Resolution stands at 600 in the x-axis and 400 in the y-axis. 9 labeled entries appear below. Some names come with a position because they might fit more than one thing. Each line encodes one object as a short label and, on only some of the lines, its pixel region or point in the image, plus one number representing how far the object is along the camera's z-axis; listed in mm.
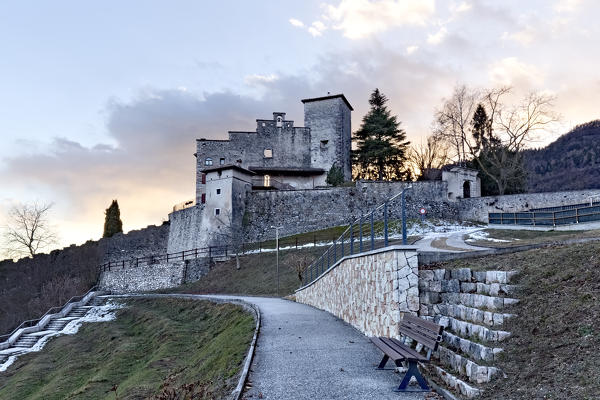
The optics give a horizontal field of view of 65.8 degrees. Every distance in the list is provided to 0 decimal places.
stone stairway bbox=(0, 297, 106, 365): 26378
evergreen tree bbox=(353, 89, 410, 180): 51969
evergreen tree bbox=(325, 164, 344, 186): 48406
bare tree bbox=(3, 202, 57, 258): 55341
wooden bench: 6223
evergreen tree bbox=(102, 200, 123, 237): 60000
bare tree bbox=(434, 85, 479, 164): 48875
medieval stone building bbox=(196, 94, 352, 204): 51969
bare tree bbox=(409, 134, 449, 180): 61125
